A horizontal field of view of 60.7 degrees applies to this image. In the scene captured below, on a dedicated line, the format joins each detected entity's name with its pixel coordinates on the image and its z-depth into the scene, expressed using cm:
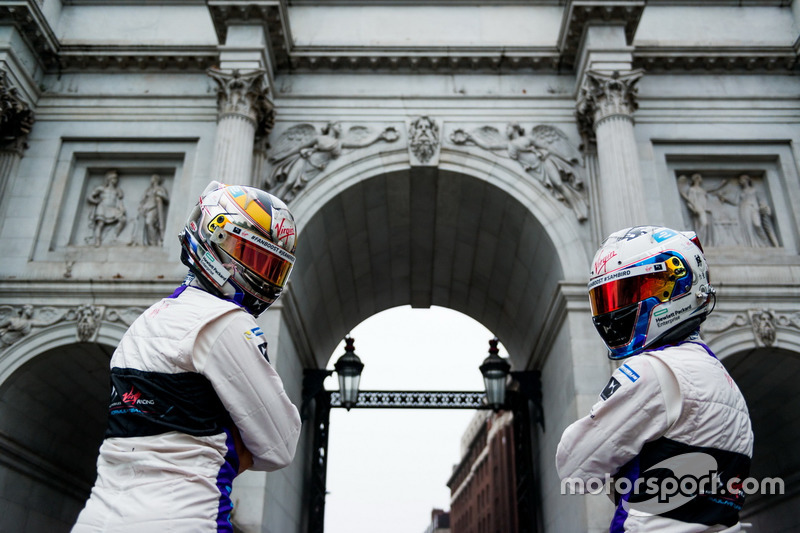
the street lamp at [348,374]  1487
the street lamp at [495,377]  1470
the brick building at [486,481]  4484
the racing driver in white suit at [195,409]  273
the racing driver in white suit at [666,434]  303
